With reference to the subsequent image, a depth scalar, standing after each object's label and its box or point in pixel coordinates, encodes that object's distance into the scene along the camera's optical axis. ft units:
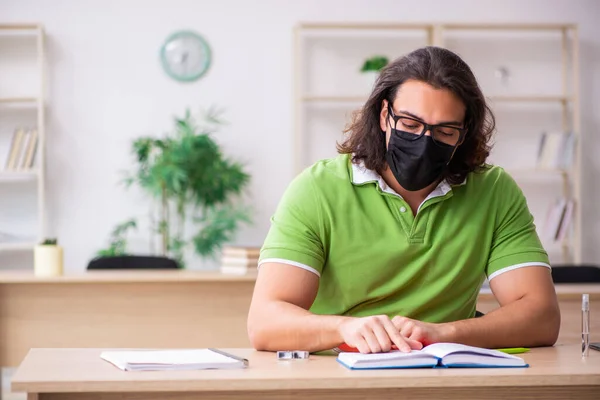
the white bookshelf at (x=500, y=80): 17.90
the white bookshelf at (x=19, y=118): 17.44
